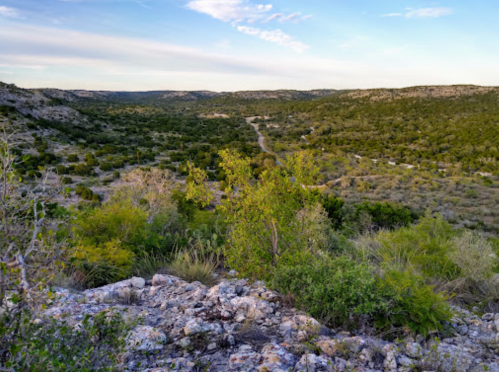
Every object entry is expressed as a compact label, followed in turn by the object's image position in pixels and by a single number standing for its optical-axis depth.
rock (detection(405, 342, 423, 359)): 3.10
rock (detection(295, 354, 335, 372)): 2.84
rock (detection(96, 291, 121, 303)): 4.15
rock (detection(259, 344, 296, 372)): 2.85
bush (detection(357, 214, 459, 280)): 5.57
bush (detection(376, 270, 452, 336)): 3.56
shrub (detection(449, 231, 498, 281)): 5.18
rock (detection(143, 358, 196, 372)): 2.77
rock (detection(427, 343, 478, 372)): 2.88
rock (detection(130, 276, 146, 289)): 4.70
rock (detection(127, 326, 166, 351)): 3.09
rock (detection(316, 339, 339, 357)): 3.07
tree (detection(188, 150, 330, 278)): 4.75
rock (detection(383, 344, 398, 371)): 2.93
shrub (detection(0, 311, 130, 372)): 2.01
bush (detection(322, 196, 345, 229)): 13.07
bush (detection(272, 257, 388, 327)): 3.64
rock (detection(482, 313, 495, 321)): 4.08
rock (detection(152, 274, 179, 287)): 4.80
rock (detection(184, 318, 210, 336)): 3.37
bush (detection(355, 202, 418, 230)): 13.21
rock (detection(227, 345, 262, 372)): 2.87
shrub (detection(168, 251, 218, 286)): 5.20
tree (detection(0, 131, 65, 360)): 2.15
